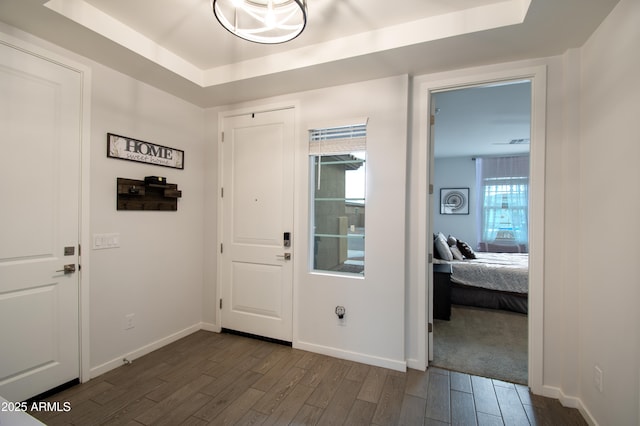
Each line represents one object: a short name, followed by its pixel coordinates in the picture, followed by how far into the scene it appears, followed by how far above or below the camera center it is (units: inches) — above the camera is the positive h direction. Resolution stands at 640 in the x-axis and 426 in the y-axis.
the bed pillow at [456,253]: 183.1 -25.8
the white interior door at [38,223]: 72.8 -4.2
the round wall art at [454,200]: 263.4 +12.0
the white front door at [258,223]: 114.0 -5.2
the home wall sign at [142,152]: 95.0 +21.0
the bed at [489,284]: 152.6 -38.7
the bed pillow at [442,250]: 172.2 -22.5
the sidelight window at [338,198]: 103.8 +5.2
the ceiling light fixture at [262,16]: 61.0 +50.2
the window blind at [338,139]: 102.5 +26.8
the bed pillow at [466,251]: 187.6 -25.2
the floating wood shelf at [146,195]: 97.3 +5.1
